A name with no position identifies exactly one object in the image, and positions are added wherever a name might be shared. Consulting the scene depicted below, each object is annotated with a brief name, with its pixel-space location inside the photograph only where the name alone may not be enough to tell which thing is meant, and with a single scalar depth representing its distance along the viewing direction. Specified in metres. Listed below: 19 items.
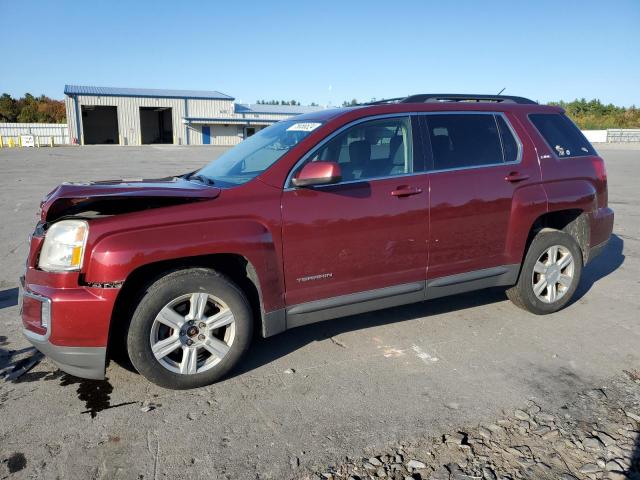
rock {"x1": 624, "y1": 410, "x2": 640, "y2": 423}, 3.10
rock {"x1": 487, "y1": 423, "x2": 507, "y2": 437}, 2.96
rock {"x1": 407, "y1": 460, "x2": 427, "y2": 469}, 2.67
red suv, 3.19
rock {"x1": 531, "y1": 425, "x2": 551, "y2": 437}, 2.97
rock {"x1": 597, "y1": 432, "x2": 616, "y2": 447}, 2.87
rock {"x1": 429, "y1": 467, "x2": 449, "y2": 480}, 2.58
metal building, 56.94
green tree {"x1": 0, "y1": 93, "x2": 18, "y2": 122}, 71.94
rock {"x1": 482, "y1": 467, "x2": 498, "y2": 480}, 2.58
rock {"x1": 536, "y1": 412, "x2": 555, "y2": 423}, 3.09
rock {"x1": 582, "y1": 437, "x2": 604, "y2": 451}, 2.82
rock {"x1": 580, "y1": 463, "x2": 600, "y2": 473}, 2.63
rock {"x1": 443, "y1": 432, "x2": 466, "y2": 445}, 2.89
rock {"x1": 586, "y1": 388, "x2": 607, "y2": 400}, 3.38
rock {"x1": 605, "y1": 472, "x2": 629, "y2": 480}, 2.58
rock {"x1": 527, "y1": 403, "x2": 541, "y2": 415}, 3.19
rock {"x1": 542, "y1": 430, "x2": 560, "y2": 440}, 2.92
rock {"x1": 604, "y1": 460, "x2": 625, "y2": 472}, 2.64
